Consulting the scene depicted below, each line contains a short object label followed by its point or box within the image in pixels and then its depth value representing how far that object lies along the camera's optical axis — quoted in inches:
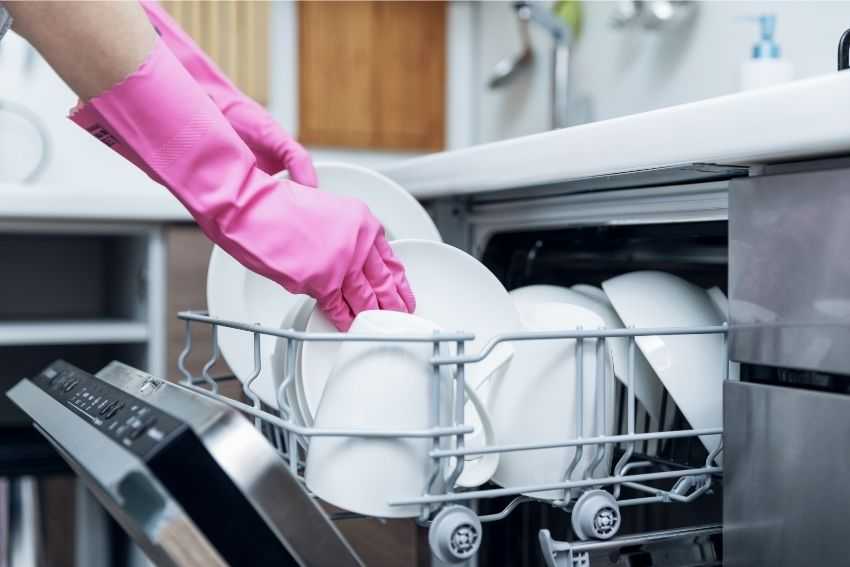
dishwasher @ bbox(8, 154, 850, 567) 19.0
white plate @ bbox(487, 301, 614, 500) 26.9
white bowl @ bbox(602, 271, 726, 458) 27.2
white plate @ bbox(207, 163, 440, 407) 37.2
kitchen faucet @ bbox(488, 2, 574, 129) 67.4
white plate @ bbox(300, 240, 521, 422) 31.1
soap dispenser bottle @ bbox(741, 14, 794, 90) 51.4
